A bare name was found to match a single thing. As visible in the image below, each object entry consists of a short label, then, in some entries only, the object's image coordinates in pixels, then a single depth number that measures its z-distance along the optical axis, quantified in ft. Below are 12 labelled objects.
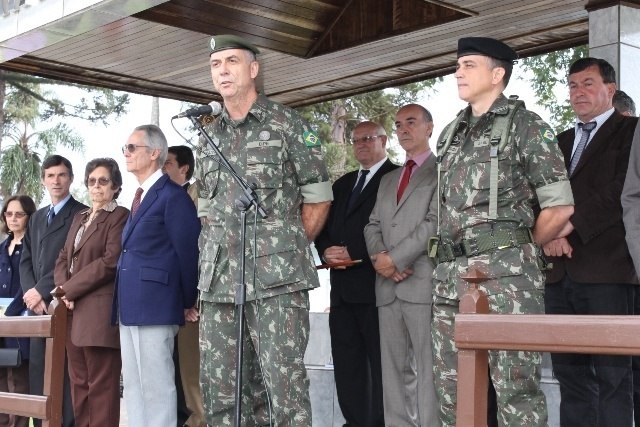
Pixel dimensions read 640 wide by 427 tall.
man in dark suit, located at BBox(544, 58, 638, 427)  14.71
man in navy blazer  16.10
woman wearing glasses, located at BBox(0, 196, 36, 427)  21.31
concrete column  19.80
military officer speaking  13.93
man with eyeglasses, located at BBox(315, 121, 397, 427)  18.63
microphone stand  13.10
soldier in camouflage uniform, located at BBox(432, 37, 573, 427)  12.51
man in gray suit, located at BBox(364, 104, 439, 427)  16.84
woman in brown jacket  17.47
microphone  13.48
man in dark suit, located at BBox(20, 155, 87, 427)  19.86
